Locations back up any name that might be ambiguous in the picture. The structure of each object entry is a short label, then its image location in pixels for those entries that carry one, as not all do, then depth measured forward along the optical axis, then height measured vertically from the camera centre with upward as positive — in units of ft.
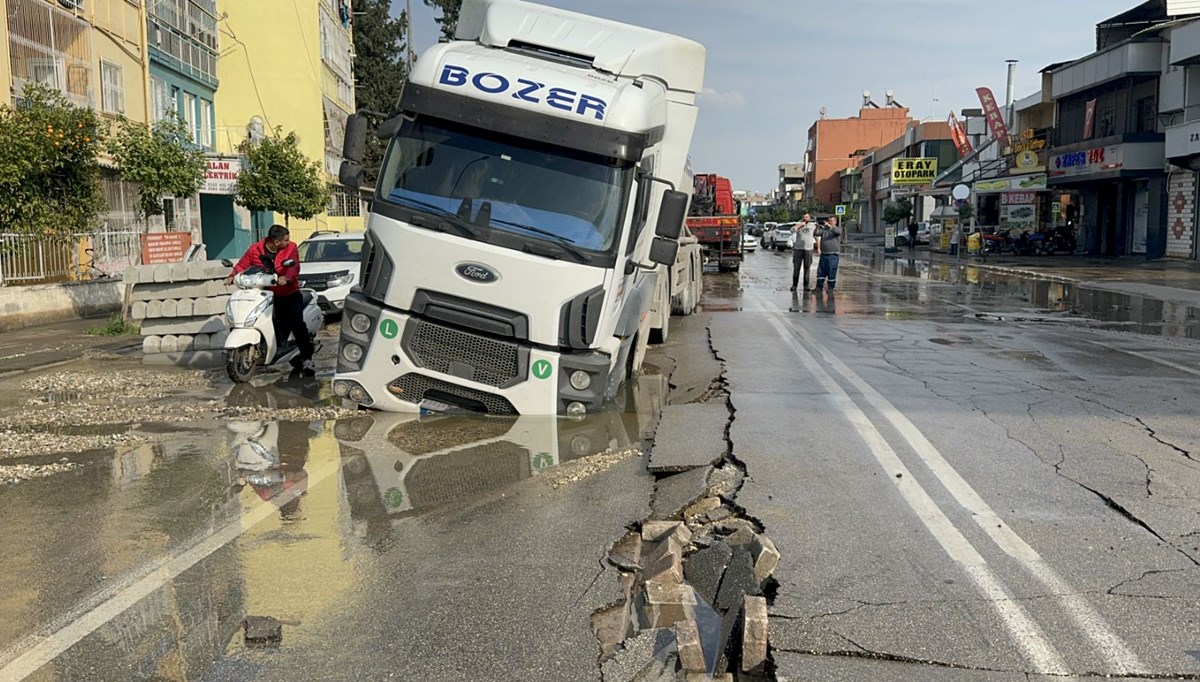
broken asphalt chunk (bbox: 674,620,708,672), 12.94 -5.22
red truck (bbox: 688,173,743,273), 102.02 +0.32
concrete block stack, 43.19 -3.10
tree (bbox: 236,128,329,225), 94.48 +5.29
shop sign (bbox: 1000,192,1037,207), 167.94 +5.96
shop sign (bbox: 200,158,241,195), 82.17 +4.80
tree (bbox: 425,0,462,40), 181.06 +39.19
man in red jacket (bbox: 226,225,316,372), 36.63 -1.22
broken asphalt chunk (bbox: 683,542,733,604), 16.17 -5.39
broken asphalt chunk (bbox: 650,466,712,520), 20.03 -5.23
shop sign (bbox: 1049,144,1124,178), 130.21 +9.68
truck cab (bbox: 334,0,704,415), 27.71 +0.01
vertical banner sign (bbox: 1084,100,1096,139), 144.25 +15.96
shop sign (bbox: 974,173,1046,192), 146.61 +7.53
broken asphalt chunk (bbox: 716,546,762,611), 15.48 -5.29
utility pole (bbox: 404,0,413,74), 162.71 +32.57
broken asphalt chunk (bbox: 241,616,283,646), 13.70 -5.30
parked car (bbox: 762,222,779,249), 211.43 -0.20
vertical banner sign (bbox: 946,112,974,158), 207.55 +19.20
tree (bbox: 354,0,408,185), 188.55 +33.73
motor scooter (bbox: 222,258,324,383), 35.47 -3.08
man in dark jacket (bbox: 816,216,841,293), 77.10 -1.11
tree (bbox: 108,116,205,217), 62.39 +4.52
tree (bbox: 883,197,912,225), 242.37 +5.67
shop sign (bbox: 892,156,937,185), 213.66 +13.54
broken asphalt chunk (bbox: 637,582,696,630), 15.23 -5.54
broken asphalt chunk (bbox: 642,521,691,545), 18.20 -5.29
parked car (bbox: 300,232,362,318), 56.29 -1.64
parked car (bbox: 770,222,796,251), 201.77 -0.48
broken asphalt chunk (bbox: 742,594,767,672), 12.96 -5.12
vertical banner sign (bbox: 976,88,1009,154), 172.55 +19.91
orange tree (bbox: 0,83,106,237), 52.80 +3.78
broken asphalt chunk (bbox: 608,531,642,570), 17.20 -5.44
